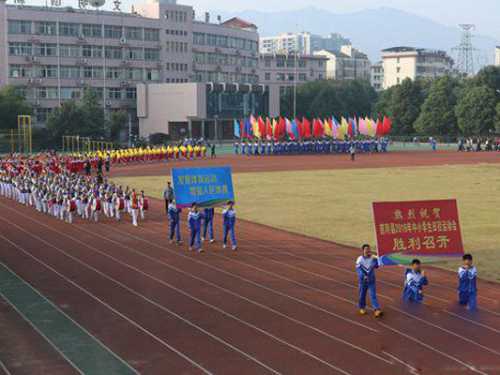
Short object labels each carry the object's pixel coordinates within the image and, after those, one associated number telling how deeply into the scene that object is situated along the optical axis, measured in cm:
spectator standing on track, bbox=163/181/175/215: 2479
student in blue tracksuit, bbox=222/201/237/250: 2011
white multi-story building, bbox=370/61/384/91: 18288
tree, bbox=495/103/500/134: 7584
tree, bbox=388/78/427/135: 8550
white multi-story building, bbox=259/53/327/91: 12825
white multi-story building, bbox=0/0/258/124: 7812
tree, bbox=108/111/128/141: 7581
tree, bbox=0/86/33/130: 6675
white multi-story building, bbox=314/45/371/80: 17438
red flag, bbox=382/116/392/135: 6581
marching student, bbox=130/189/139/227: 2505
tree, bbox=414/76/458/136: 8125
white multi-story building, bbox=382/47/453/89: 15525
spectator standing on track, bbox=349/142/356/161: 5519
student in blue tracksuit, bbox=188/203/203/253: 1983
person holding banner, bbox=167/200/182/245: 2095
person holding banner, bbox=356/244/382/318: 1362
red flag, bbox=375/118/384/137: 6638
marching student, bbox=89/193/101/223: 2585
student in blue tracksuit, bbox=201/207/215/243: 2123
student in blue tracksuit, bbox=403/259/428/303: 1434
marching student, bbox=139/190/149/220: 2605
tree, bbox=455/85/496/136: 7750
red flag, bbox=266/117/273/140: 6366
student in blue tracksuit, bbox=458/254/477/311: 1393
